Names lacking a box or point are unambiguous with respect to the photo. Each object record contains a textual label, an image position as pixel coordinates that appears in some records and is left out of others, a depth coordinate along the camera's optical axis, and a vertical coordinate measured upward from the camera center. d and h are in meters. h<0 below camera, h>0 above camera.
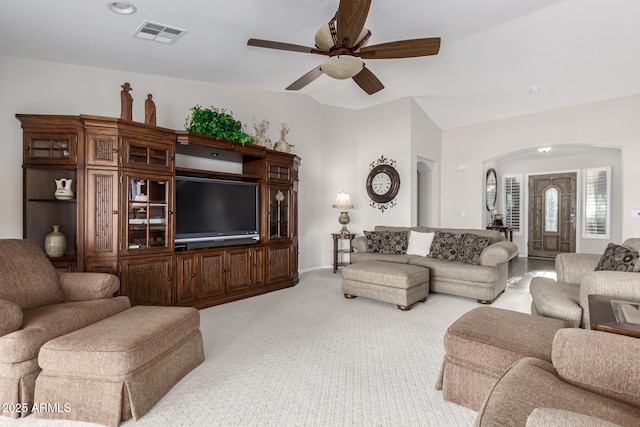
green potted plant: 3.73 +1.01
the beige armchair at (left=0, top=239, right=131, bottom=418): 1.76 -0.65
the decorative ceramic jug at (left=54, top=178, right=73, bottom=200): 3.16 +0.22
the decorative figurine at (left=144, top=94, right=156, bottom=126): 3.39 +1.04
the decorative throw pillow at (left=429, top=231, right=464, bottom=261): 4.42 -0.45
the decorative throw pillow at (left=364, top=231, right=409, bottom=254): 4.96 -0.45
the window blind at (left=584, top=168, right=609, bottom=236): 6.98 +0.24
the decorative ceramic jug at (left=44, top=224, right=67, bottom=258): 3.09 -0.31
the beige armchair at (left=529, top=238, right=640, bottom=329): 1.93 -0.56
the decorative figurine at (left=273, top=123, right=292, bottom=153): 4.84 +1.01
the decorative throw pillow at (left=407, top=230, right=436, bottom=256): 4.79 -0.46
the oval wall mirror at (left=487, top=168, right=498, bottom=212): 7.50 +0.57
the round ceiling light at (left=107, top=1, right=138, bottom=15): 2.69 +1.71
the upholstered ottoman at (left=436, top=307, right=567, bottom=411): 1.71 -0.73
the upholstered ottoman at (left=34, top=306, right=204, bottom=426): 1.72 -0.88
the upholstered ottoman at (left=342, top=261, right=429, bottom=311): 3.67 -0.82
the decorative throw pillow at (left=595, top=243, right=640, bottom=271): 2.41 -0.35
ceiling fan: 2.51 +1.35
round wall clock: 5.77 +0.53
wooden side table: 5.84 -0.61
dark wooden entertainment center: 3.04 +0.07
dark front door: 7.55 -0.02
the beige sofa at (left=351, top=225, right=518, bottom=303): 3.93 -0.73
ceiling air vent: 3.03 +1.73
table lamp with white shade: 5.75 +0.13
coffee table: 1.35 -0.48
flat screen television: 3.70 -0.01
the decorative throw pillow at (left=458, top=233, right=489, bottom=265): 4.19 -0.46
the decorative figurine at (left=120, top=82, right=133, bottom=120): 3.21 +1.07
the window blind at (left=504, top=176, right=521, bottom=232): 8.20 +0.30
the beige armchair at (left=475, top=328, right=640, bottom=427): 1.13 -0.66
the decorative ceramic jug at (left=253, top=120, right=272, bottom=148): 4.46 +1.02
